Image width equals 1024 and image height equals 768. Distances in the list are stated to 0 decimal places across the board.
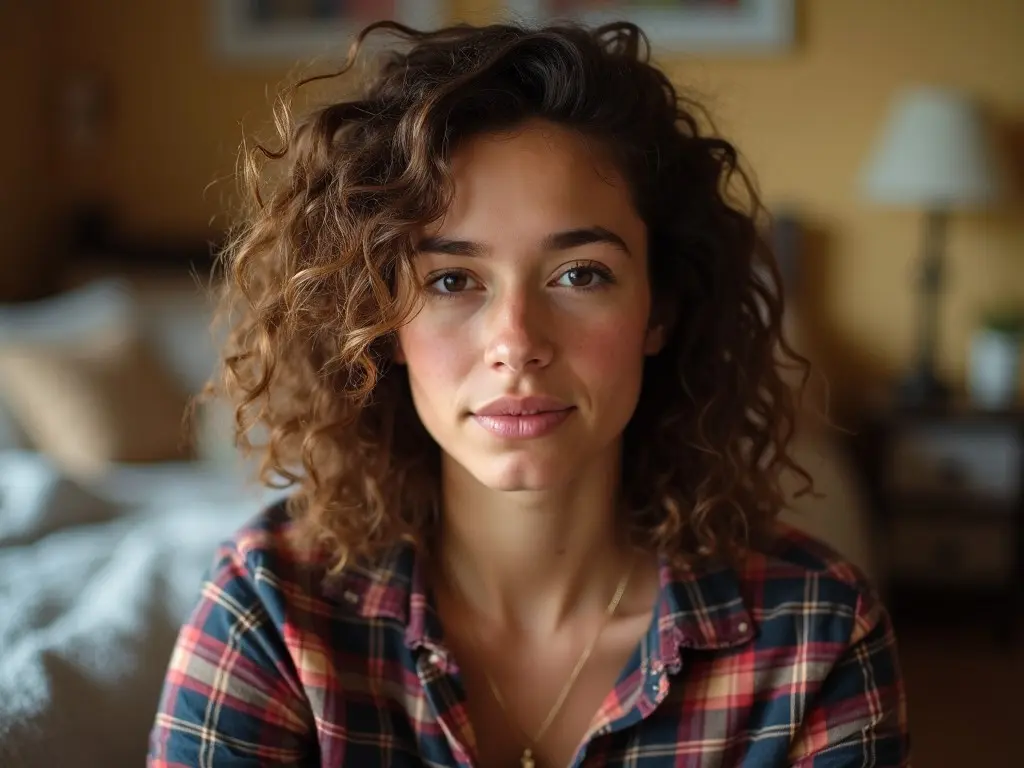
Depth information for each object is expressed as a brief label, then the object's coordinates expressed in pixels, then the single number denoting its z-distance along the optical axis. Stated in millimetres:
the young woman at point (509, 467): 1023
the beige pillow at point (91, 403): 2527
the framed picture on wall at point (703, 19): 3195
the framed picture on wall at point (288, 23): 3451
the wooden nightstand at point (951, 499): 2900
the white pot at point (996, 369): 2988
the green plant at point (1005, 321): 3047
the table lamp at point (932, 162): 2881
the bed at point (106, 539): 1100
